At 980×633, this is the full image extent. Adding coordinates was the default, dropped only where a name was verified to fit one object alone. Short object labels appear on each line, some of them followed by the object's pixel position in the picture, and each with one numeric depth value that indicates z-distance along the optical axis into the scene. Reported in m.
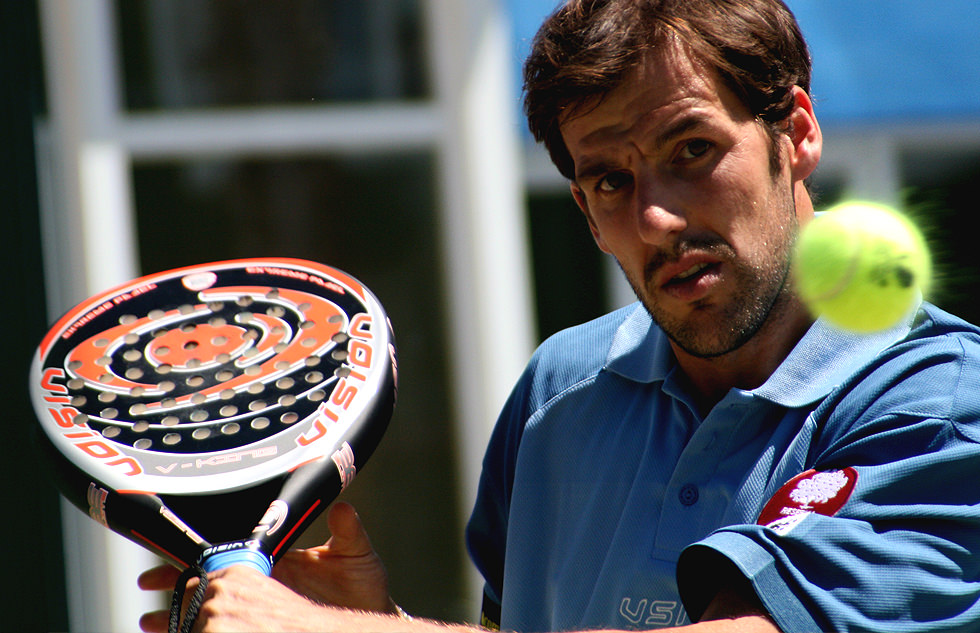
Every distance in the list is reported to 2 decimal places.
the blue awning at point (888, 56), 7.54
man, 5.64
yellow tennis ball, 5.73
